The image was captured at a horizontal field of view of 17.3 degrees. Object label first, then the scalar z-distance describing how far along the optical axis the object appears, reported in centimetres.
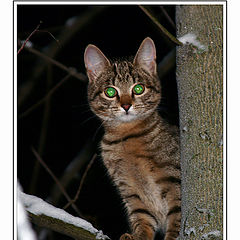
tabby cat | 577
